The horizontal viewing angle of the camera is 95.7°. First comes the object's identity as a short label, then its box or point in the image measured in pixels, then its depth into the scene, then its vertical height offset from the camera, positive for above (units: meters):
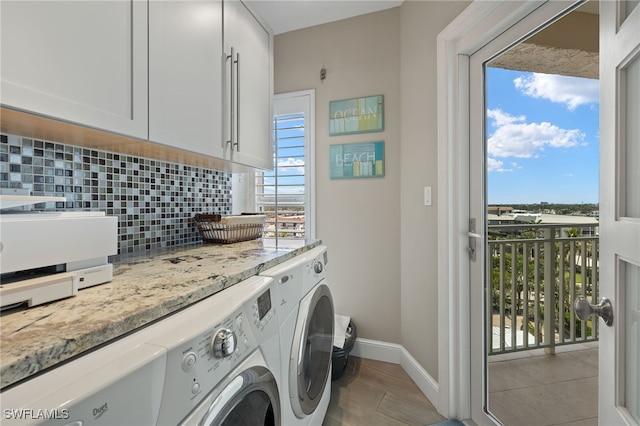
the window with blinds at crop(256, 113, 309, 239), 2.51 +0.27
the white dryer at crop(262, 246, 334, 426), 1.01 -0.50
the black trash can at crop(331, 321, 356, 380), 1.98 -1.01
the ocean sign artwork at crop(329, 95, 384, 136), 2.25 +0.77
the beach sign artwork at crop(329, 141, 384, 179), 2.26 +0.42
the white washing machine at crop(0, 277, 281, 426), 0.38 -0.27
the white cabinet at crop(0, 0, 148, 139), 0.66 +0.40
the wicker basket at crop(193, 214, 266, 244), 1.52 -0.08
